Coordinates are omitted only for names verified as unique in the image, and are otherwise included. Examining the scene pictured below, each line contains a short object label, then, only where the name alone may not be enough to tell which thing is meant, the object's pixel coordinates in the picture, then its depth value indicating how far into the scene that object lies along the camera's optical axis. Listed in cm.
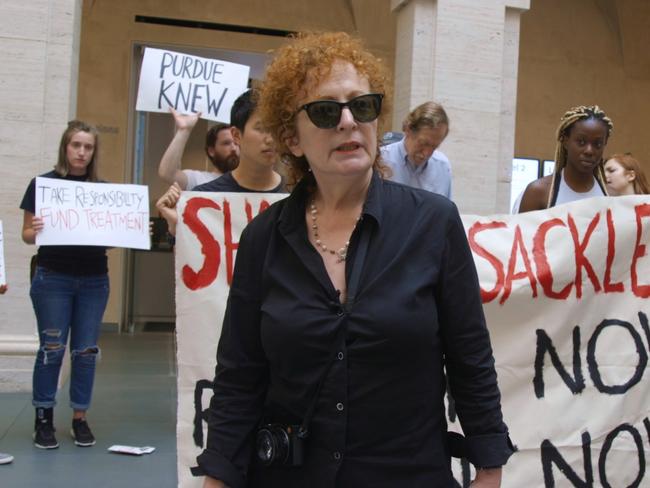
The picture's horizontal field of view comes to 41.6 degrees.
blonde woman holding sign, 533
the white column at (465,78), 754
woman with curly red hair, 186
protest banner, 371
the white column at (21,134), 691
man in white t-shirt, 473
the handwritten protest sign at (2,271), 517
